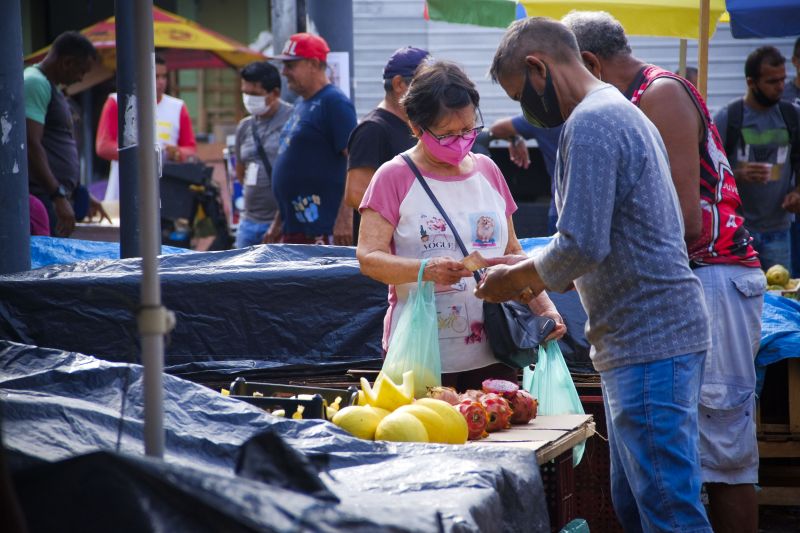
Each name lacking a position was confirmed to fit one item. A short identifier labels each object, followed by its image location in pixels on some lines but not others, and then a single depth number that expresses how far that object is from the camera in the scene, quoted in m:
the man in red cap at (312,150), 12.98
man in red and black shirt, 6.94
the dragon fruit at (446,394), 6.51
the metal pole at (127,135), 11.30
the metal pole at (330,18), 16.64
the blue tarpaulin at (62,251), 12.43
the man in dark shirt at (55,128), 13.45
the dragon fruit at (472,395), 6.54
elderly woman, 7.37
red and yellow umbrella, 28.89
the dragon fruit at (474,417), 6.25
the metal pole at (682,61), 13.87
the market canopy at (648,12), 15.66
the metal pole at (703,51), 11.23
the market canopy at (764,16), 15.15
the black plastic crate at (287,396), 5.98
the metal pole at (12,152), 11.15
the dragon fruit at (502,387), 6.77
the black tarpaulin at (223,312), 9.92
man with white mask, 15.44
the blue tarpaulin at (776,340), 9.67
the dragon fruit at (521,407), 6.75
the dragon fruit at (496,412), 6.47
